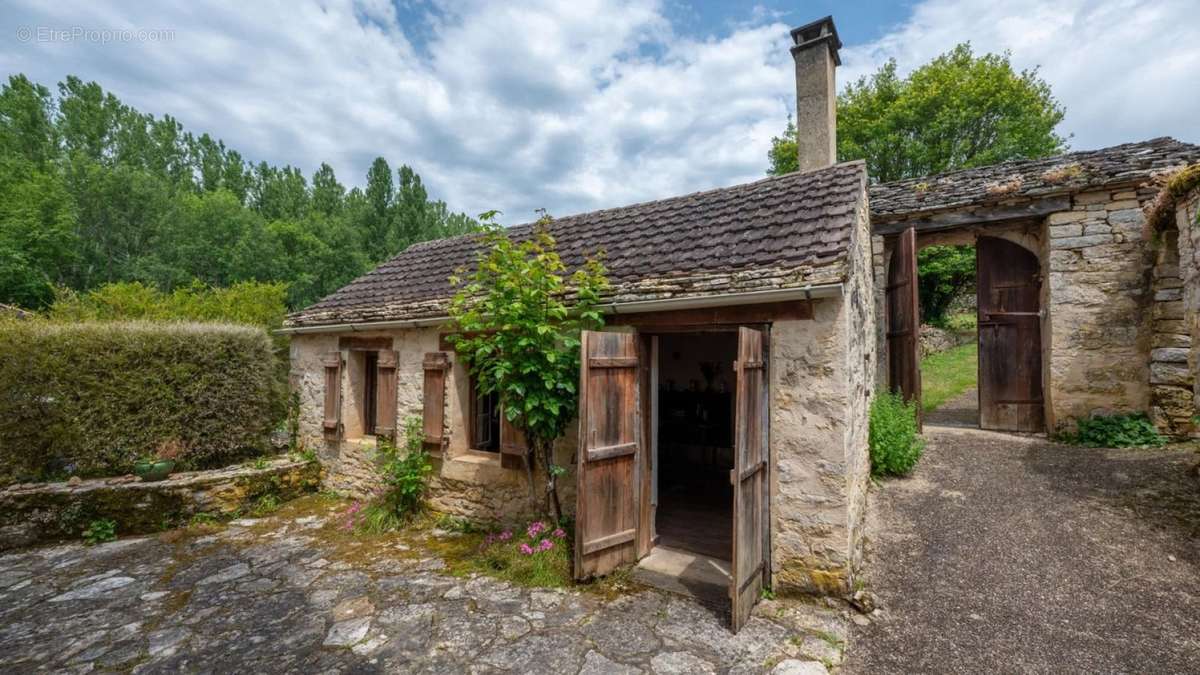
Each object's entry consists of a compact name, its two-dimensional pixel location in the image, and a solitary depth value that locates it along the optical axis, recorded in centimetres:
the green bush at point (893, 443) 615
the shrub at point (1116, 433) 635
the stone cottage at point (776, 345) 400
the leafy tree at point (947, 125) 1783
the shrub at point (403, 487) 599
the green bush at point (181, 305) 1064
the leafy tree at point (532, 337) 459
